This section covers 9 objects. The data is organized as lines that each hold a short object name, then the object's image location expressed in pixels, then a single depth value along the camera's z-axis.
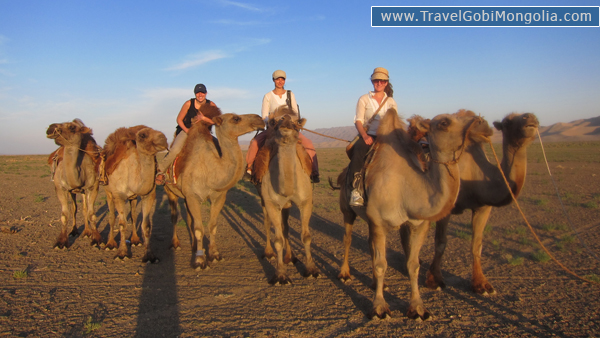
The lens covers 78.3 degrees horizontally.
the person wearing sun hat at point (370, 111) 6.11
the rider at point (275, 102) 7.13
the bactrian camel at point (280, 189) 6.02
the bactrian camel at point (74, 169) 7.92
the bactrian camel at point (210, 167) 6.68
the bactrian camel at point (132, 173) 7.17
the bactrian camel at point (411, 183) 3.93
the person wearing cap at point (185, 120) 7.60
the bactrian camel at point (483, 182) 4.88
